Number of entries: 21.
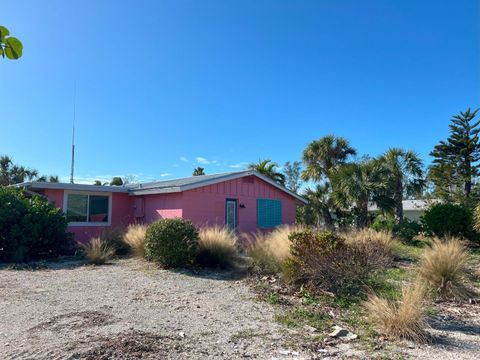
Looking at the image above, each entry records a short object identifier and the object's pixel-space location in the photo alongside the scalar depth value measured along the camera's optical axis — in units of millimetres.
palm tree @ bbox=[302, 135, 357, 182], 24359
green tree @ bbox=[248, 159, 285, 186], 25156
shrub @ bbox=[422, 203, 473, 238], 16141
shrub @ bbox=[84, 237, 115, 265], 10812
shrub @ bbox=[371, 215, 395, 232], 19145
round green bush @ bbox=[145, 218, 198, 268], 9602
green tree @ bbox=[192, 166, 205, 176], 32125
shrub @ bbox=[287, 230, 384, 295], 6516
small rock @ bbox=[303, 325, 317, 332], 4852
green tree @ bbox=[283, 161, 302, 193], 46188
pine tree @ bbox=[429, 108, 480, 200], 25812
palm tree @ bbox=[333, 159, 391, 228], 18078
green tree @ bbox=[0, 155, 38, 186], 32812
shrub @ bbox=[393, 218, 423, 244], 16453
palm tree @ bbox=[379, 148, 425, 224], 21750
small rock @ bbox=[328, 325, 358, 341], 4534
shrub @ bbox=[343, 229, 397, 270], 6640
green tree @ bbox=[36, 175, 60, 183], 34281
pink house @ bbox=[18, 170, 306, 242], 15039
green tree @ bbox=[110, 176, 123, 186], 30731
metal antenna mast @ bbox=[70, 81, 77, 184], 20903
